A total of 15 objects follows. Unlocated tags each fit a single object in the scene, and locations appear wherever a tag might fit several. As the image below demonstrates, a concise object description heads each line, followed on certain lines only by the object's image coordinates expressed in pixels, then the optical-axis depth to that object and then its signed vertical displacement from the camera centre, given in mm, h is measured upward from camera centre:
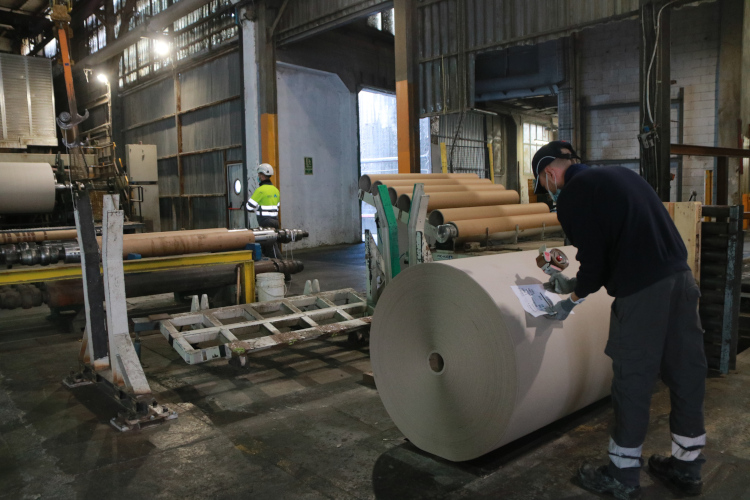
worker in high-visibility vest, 7746 -78
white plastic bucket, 5745 -889
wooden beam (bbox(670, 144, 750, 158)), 6307 +385
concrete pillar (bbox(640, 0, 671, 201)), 7188 +1136
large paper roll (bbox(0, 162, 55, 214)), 10164 +333
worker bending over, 2336 -512
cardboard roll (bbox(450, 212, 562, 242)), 5221 -340
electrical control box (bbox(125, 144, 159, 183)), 13844 +957
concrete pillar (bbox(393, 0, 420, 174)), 9641 +1834
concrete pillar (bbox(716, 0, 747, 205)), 10461 +1811
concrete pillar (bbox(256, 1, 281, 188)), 12375 +2284
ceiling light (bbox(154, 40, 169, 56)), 14508 +3932
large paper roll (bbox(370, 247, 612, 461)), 2529 -793
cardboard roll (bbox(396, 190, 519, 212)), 4883 -74
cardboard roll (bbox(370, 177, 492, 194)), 5215 +107
